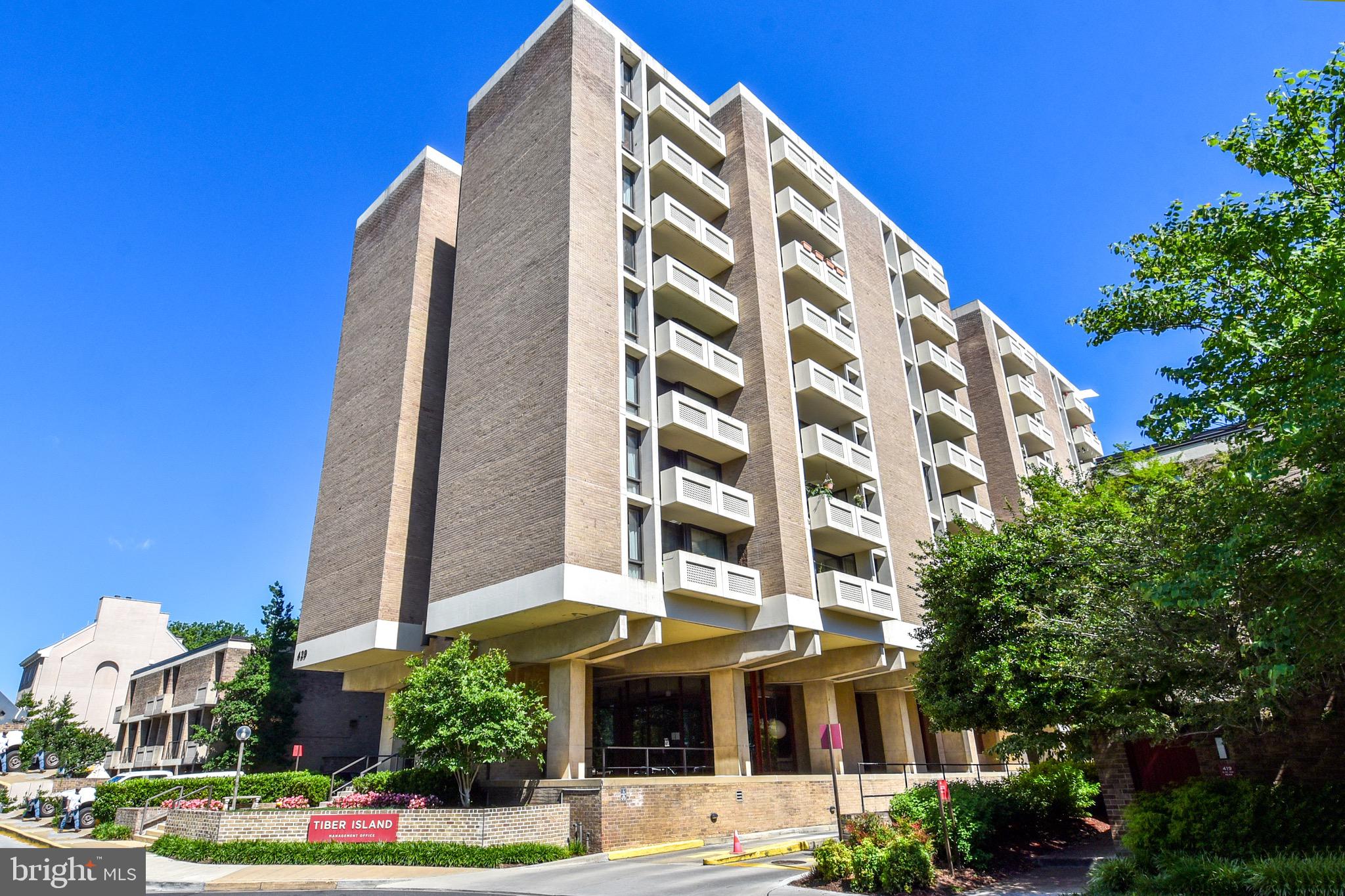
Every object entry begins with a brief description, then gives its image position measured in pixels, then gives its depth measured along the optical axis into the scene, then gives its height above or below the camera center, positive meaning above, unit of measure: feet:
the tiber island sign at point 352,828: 69.82 -4.15
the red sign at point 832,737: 60.44 +1.60
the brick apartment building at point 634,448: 85.66 +37.66
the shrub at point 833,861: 51.19 -6.11
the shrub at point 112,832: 86.38 -4.57
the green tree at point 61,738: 163.12 +9.95
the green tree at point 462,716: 75.15 +5.09
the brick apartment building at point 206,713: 139.64 +12.34
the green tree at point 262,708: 128.77 +11.25
